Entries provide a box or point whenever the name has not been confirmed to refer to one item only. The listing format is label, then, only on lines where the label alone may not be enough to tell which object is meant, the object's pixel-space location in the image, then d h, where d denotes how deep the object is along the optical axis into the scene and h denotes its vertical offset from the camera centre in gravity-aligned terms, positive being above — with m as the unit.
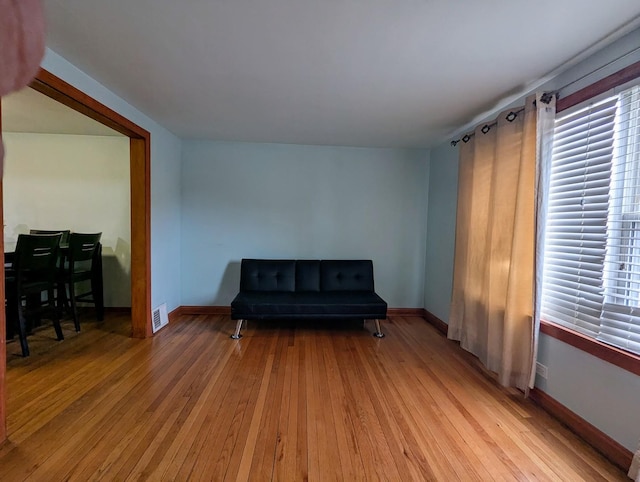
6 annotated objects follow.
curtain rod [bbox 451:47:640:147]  1.59 +0.94
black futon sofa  3.15 -0.74
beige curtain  2.10 -0.10
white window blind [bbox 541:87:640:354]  1.58 +0.08
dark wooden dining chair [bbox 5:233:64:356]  2.51 -0.53
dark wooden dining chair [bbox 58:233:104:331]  3.14 -0.54
